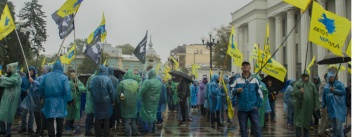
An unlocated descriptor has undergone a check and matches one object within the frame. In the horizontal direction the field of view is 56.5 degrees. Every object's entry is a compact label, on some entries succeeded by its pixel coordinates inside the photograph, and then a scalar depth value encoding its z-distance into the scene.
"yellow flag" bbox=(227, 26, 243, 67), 11.39
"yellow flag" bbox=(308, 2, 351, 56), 6.79
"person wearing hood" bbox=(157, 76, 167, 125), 11.23
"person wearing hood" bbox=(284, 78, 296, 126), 11.54
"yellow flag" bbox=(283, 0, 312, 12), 7.04
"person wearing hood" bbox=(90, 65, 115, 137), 7.75
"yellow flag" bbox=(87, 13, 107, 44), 11.56
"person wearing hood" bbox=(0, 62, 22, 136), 8.13
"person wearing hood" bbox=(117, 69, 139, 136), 8.95
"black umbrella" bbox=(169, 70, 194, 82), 11.48
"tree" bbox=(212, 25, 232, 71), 51.94
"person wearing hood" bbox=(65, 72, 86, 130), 9.70
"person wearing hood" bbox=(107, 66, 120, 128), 9.68
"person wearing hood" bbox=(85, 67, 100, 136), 8.94
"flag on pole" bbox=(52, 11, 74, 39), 10.92
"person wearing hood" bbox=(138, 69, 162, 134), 9.16
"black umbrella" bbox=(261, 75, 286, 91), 10.98
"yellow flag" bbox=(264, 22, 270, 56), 10.90
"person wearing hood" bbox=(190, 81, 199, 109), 19.12
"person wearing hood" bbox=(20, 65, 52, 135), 8.69
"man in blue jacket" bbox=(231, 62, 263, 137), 6.84
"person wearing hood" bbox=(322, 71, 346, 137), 7.67
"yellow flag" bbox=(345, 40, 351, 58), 7.43
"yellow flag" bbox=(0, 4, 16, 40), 9.30
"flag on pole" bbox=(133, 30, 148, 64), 12.05
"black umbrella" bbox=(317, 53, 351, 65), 9.27
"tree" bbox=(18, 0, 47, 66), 44.41
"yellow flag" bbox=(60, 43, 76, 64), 12.80
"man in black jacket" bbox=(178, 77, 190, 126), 11.59
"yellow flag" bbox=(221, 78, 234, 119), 9.33
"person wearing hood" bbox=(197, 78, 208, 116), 15.86
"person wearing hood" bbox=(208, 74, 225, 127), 11.70
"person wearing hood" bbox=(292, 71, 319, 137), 7.61
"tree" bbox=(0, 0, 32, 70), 37.09
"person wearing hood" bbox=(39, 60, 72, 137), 7.22
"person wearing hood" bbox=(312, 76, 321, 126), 11.65
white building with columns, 34.06
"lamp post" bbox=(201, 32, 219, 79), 26.31
